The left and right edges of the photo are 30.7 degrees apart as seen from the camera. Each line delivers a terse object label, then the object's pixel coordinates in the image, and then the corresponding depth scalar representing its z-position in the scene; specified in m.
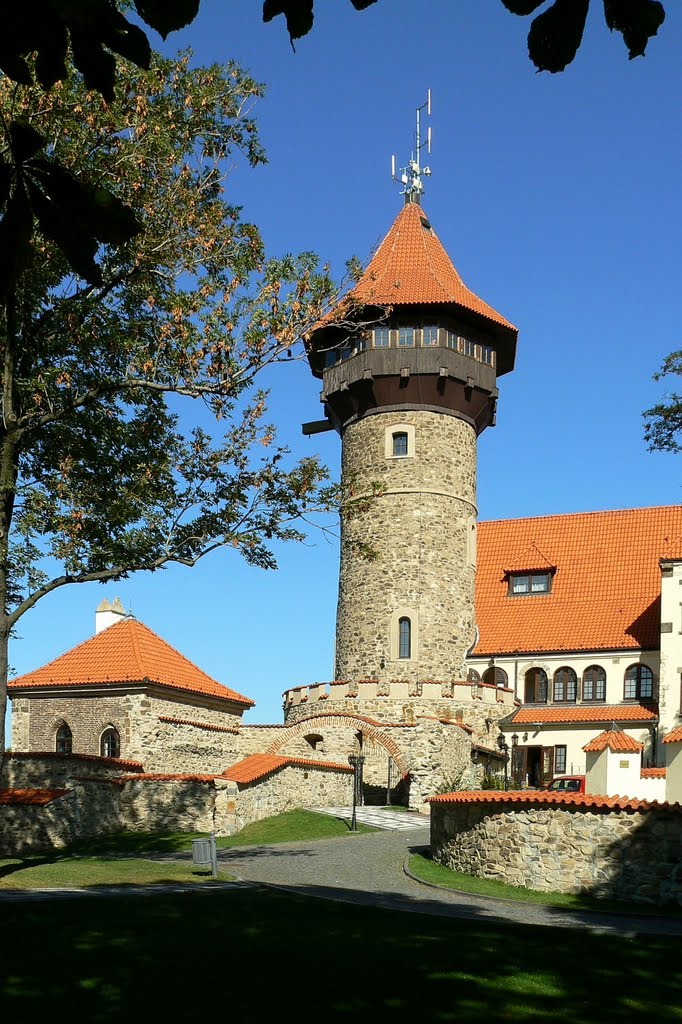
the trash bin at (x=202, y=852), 18.97
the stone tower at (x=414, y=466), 37.25
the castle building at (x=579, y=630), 36.59
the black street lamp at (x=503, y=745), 37.34
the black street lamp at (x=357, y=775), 32.16
